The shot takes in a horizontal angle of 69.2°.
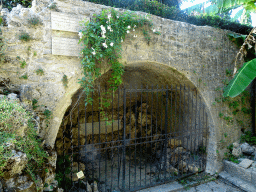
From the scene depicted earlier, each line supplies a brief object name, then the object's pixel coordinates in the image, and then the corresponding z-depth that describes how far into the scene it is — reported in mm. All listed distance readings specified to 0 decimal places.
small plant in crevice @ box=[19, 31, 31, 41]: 2654
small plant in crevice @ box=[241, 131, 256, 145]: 4851
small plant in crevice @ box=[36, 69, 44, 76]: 2748
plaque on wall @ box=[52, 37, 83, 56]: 2836
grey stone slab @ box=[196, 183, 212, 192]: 4105
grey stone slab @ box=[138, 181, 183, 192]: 4004
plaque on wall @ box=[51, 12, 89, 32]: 2834
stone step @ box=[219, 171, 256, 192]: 3923
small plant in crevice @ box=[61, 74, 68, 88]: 2872
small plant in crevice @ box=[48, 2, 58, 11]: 2842
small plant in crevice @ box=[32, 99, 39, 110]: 2646
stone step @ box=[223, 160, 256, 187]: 4029
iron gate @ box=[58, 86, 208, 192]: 4403
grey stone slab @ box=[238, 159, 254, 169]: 4186
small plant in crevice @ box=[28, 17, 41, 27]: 2715
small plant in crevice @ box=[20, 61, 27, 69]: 2673
